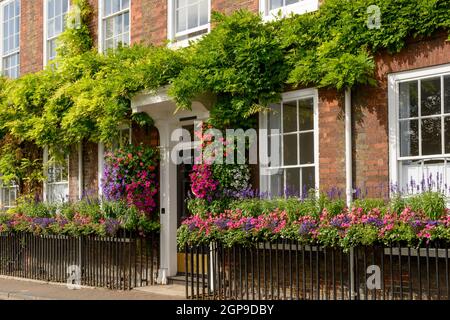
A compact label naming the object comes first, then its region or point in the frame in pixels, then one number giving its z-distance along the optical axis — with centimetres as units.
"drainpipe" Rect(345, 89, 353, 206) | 900
